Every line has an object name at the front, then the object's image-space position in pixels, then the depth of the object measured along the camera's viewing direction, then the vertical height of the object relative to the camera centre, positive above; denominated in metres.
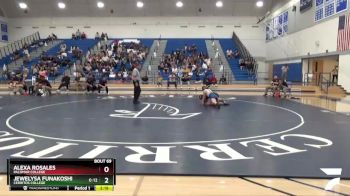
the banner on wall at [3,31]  34.34 +4.79
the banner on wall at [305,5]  24.25 +5.50
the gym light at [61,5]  33.34 +7.27
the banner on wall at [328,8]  20.08 +4.57
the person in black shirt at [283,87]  16.92 -0.41
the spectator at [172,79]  21.75 -0.04
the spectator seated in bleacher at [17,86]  18.53 -0.47
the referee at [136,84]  13.08 -0.23
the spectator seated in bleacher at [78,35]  34.75 +4.46
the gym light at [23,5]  33.28 +7.23
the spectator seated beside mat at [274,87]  17.14 -0.42
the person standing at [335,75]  21.98 +0.28
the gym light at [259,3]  32.29 +7.32
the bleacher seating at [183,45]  31.31 +3.29
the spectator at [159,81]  21.92 -0.18
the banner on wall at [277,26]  29.47 +4.95
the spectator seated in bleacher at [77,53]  29.00 +2.16
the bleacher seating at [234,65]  25.84 +1.15
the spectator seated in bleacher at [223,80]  23.75 -0.09
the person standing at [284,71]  25.35 +0.60
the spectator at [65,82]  18.64 -0.23
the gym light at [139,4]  32.72 +7.28
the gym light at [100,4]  33.09 +7.33
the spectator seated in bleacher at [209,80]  20.10 -0.09
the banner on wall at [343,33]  19.48 +2.72
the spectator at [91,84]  18.53 -0.34
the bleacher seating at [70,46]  29.41 +3.04
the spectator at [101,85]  18.51 -0.39
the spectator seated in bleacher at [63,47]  30.67 +2.83
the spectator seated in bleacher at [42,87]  17.41 -0.49
